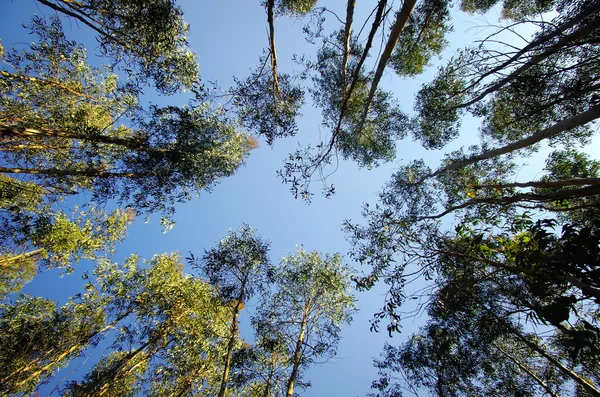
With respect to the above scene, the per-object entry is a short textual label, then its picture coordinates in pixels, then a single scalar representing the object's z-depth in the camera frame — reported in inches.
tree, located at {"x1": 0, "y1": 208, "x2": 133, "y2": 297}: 370.9
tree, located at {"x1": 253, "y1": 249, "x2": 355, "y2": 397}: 393.9
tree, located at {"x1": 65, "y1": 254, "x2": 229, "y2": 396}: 396.2
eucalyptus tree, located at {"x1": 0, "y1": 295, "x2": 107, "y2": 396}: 359.9
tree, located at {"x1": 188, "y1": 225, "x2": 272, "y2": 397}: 396.8
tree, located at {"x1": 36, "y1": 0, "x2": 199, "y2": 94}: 266.7
